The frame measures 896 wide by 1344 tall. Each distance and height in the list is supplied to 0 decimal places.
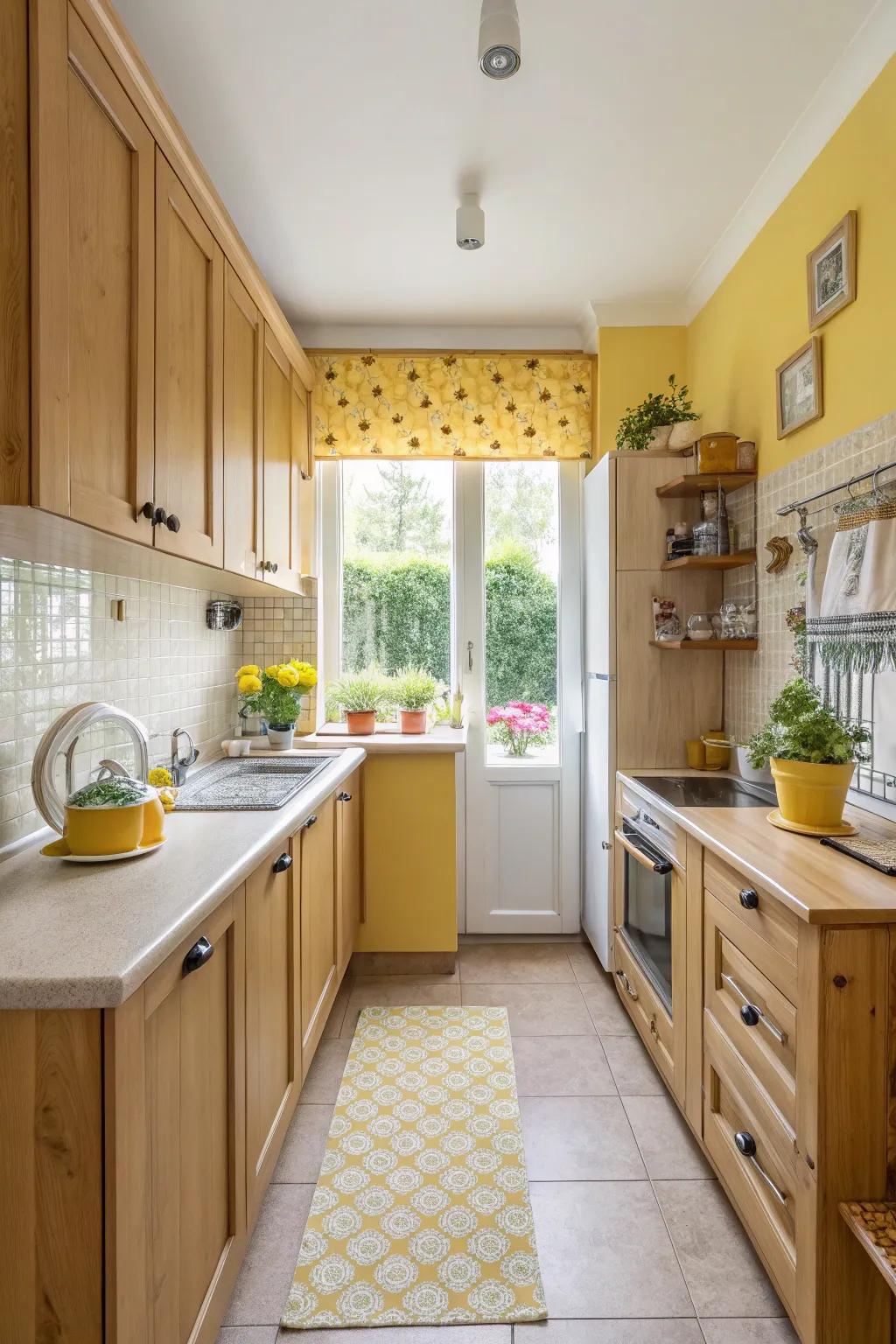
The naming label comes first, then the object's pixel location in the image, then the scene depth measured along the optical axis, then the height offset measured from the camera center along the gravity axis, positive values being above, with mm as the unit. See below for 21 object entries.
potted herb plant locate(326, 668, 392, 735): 3035 -139
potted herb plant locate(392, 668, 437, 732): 3070 -144
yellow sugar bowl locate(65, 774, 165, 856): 1305 -287
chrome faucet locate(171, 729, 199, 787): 2139 -300
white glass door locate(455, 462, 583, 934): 3266 -94
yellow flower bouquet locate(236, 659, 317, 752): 2695 -102
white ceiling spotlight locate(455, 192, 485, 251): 2250 +1441
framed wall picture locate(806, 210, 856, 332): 1813 +1082
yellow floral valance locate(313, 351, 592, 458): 3184 +1185
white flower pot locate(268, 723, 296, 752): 2791 -286
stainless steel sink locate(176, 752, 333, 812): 1816 -362
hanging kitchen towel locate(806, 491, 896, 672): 1534 +176
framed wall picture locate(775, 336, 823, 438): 1998 +844
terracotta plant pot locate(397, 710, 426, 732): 3064 -239
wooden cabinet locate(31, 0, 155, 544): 1036 +653
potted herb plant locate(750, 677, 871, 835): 1587 -210
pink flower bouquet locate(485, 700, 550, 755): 3291 -271
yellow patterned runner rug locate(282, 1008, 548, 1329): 1438 -1304
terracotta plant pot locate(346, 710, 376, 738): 3025 -242
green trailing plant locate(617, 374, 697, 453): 2738 +985
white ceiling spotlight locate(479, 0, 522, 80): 1448 +1330
